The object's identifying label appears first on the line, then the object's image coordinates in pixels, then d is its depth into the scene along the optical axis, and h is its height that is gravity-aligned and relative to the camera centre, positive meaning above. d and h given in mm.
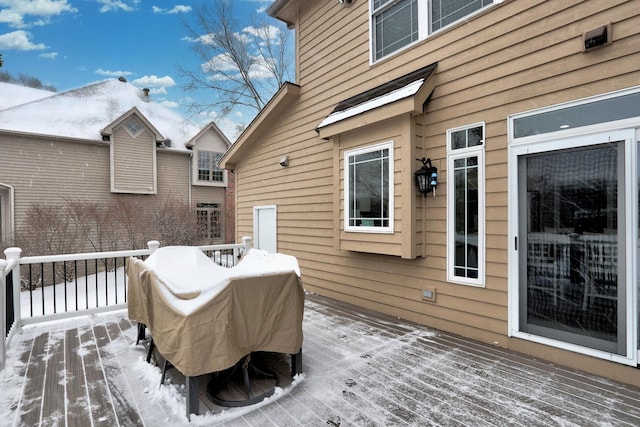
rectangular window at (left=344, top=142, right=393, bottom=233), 3971 +323
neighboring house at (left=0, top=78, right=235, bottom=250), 10125 +2185
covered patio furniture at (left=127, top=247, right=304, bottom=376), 2031 -656
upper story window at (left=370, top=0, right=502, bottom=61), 3568 +2387
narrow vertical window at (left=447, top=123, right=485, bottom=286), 3332 +79
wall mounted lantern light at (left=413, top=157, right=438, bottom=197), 3648 +395
